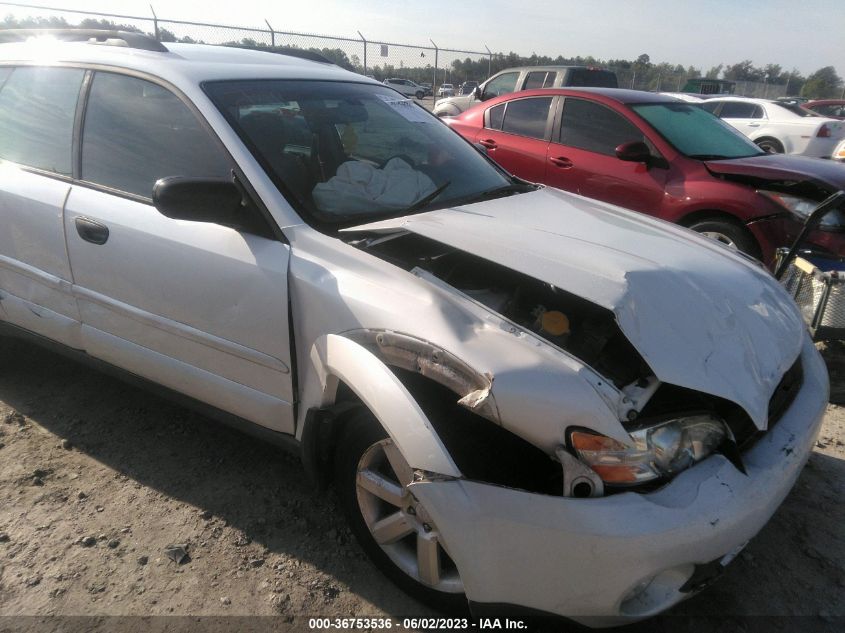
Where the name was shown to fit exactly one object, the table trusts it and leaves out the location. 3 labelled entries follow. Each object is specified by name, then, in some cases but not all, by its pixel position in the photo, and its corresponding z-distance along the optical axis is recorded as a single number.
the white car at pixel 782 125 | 11.92
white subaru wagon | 1.62
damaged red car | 4.36
